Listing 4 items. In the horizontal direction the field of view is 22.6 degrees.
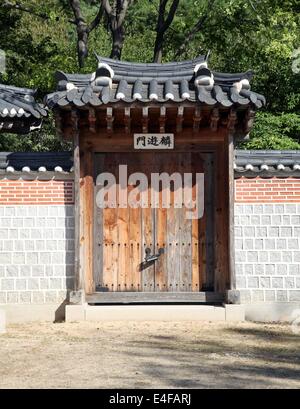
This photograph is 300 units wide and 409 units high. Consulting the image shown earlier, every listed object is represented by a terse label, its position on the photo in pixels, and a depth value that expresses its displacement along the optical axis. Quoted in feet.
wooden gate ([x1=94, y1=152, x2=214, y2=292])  37.91
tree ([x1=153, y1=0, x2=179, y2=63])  68.18
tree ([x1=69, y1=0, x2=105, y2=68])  67.97
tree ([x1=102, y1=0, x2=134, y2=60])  68.23
